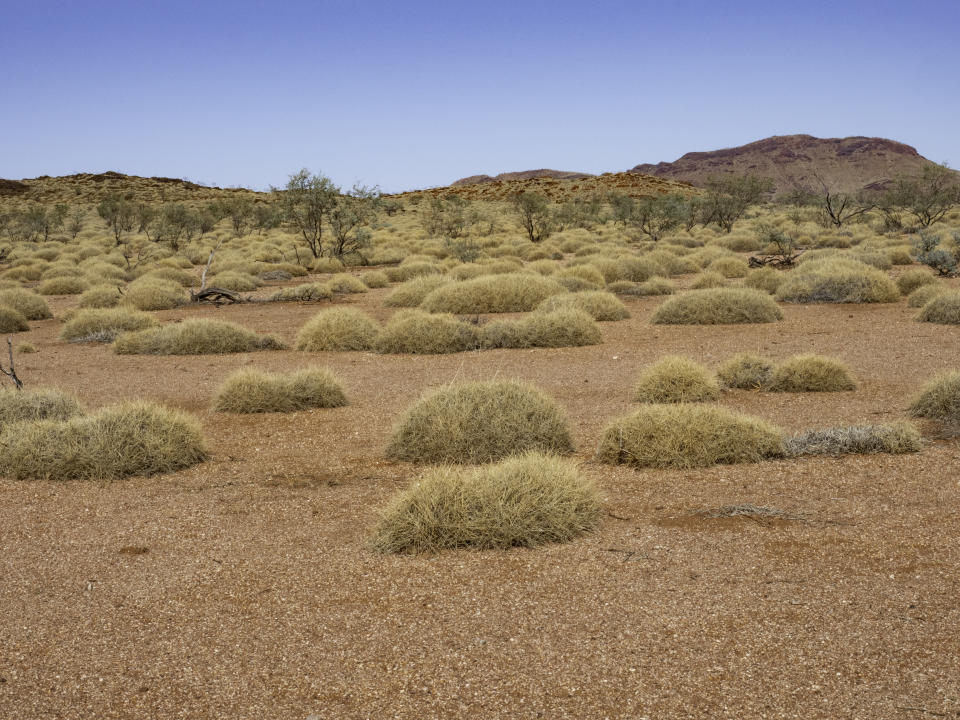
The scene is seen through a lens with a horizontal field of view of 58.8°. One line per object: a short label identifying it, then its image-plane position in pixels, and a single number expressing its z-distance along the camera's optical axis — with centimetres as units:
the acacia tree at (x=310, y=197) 2909
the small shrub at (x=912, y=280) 1911
